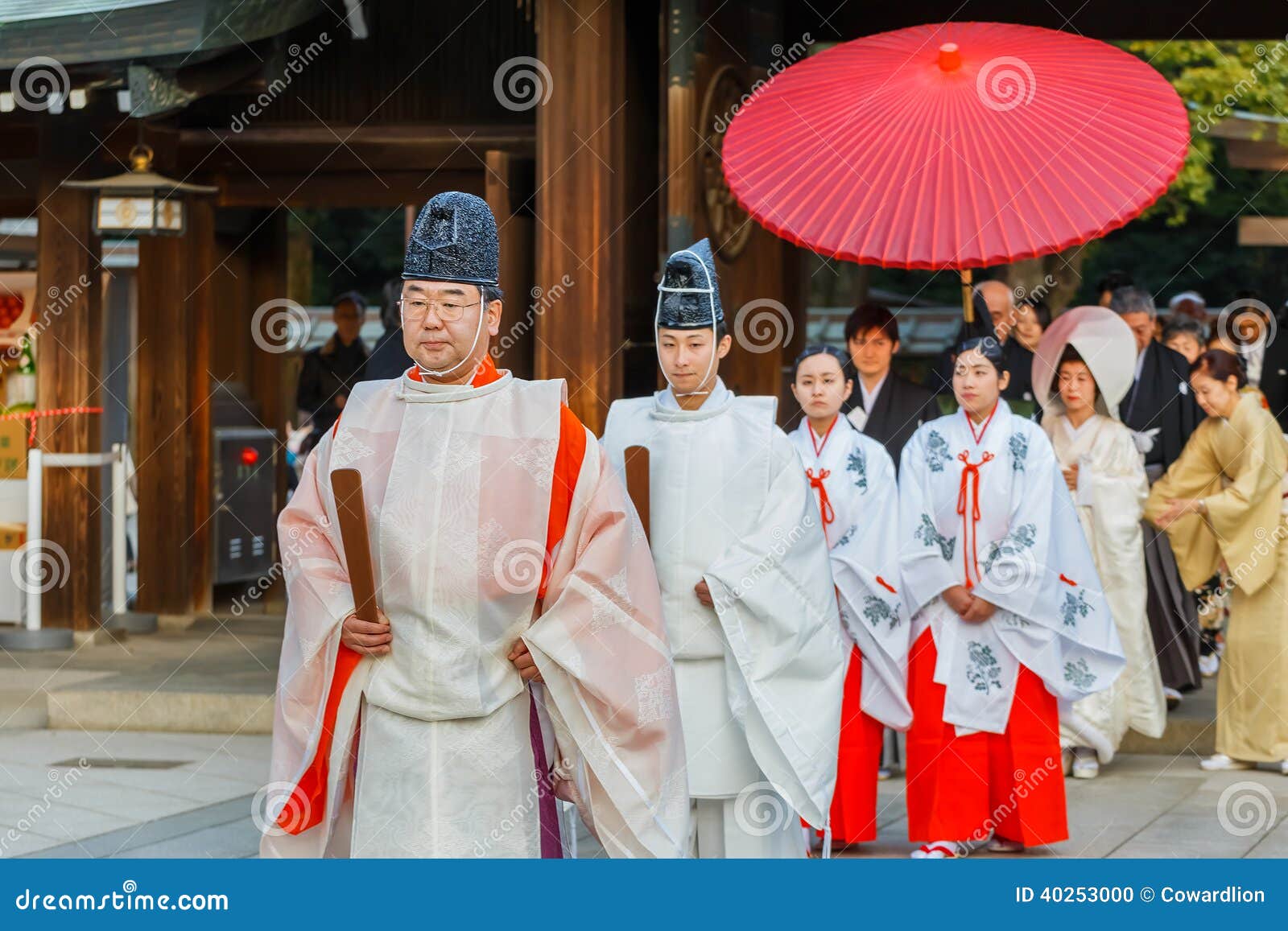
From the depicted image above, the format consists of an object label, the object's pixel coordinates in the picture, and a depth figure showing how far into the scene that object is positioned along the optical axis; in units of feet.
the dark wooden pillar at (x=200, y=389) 34.86
